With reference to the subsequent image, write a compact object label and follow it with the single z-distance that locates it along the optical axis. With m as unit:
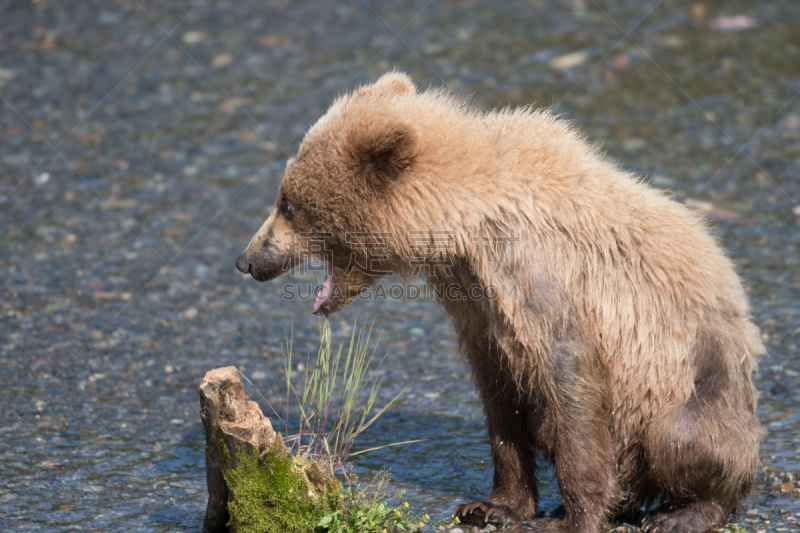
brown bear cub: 8.80
